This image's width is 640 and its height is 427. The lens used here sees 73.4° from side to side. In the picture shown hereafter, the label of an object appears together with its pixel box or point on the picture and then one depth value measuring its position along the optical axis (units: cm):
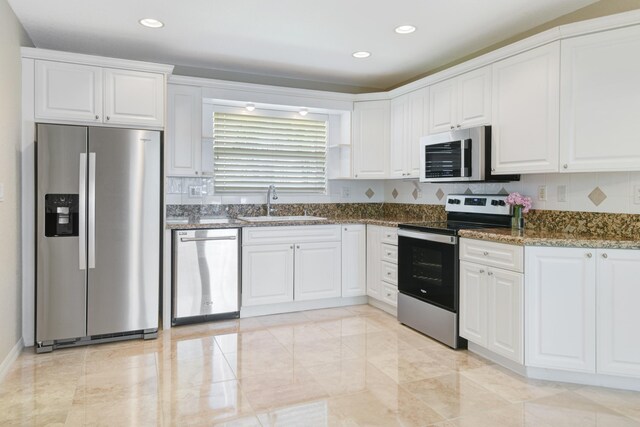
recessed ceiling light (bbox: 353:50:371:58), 385
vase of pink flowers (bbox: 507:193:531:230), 323
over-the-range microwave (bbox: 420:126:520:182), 329
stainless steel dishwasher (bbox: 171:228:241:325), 367
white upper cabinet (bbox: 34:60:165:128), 317
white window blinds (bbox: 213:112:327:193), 446
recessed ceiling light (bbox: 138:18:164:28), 317
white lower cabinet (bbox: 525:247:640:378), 244
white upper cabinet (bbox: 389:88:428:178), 408
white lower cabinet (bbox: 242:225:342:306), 396
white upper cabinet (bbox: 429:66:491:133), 334
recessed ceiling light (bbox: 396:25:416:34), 327
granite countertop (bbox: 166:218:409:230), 366
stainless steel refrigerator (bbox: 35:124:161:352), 309
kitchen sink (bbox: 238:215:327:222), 424
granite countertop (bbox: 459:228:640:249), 247
